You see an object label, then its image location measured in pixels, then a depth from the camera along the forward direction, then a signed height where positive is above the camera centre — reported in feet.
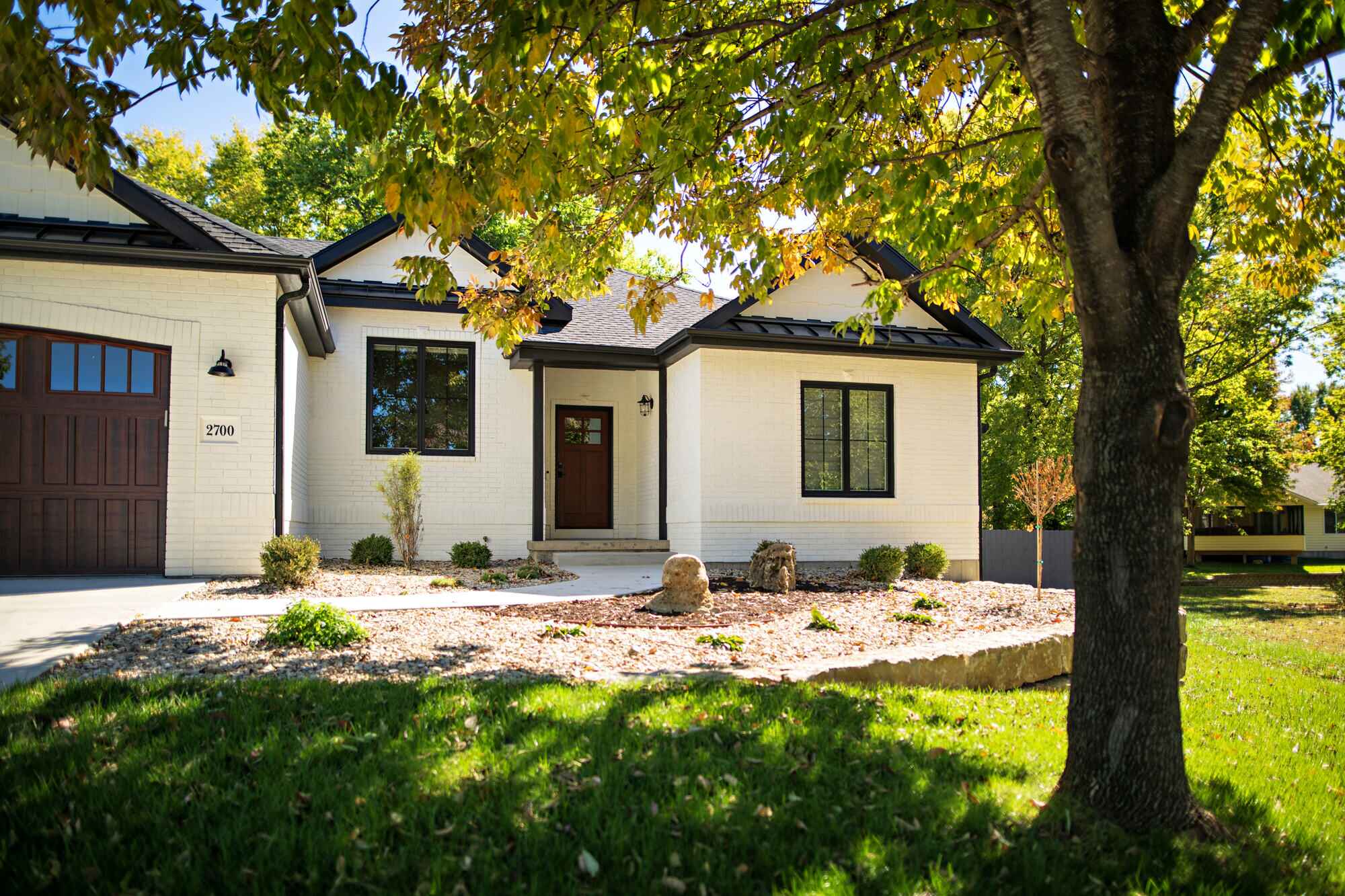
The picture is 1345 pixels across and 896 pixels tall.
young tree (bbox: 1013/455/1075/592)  37.91 -0.44
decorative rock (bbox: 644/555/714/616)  27.91 -3.63
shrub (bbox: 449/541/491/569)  42.22 -3.85
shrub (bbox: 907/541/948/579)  41.96 -4.04
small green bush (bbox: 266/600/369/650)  19.65 -3.49
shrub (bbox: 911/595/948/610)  30.89 -4.48
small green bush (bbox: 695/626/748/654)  21.99 -4.20
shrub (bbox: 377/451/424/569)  39.70 -1.02
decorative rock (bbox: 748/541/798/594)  34.47 -3.71
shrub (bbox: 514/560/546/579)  37.19 -4.15
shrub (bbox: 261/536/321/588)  30.30 -3.07
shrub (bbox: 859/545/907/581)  38.14 -3.78
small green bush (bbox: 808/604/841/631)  25.86 -4.36
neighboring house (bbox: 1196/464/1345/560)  121.19 -7.58
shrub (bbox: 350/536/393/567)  41.27 -3.62
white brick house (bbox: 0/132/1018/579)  32.30 +3.19
